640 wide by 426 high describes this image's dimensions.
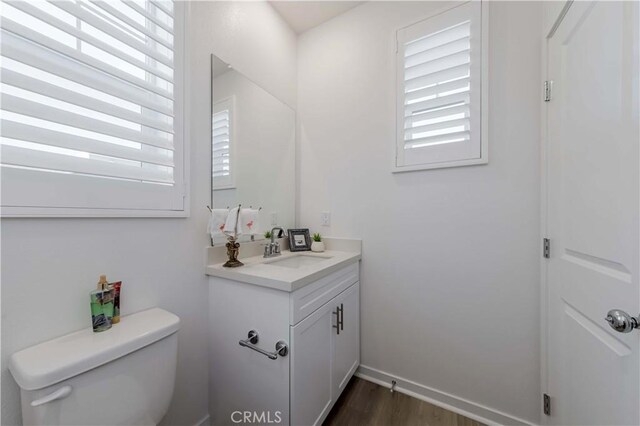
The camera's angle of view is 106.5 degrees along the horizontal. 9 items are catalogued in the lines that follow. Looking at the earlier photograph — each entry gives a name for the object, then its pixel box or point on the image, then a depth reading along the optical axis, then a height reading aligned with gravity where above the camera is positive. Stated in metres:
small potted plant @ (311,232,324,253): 1.76 -0.24
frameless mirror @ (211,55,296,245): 1.35 +0.41
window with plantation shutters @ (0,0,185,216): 0.72 +0.37
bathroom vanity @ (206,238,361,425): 1.03 -0.62
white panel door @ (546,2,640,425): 0.68 +0.00
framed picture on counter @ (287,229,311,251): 1.79 -0.22
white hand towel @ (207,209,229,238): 1.22 -0.06
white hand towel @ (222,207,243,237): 1.25 -0.07
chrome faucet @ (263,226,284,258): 1.55 -0.24
